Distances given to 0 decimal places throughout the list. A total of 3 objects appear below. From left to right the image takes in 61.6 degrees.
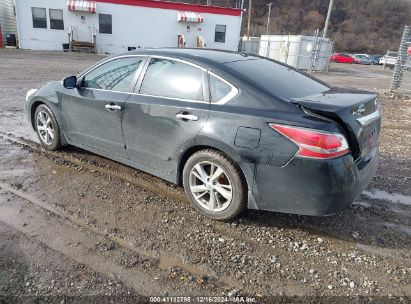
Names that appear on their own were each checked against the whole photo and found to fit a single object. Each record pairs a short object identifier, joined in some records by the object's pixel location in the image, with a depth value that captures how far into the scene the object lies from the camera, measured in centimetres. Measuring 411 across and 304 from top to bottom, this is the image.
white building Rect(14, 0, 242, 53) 2666
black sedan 295
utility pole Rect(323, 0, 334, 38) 2618
